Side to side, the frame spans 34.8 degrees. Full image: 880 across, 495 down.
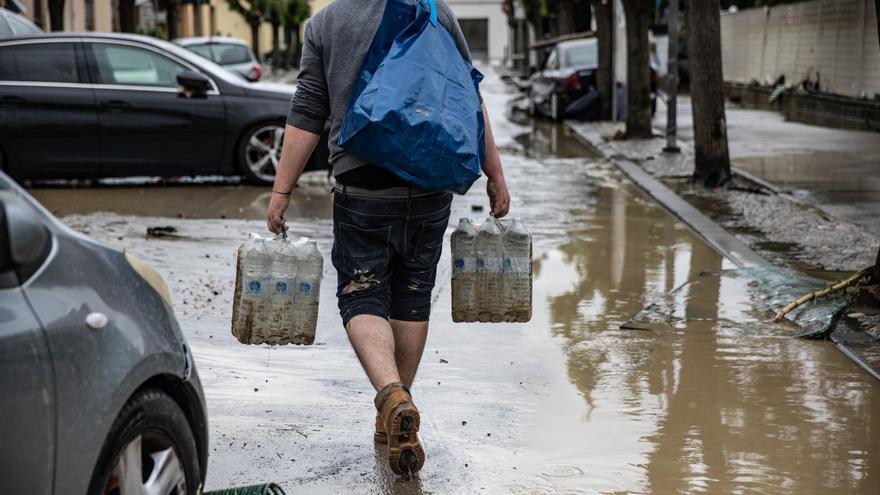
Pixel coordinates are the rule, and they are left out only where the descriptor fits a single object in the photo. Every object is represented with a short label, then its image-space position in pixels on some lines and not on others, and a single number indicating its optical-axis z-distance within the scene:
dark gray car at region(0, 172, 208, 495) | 2.93
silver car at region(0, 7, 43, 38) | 13.79
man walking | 4.69
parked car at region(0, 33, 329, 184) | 13.05
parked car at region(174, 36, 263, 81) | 29.66
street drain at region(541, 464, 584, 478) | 4.87
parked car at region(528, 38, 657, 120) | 26.45
